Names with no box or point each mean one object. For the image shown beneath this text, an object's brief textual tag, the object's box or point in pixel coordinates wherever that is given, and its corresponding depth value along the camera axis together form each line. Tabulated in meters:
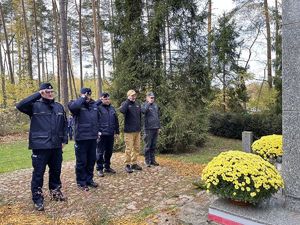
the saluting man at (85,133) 4.51
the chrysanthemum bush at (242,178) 3.06
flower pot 3.23
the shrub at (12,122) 14.06
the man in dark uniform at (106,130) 5.32
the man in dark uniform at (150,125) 6.00
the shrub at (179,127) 7.97
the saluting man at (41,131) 3.78
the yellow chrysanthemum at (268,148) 5.06
